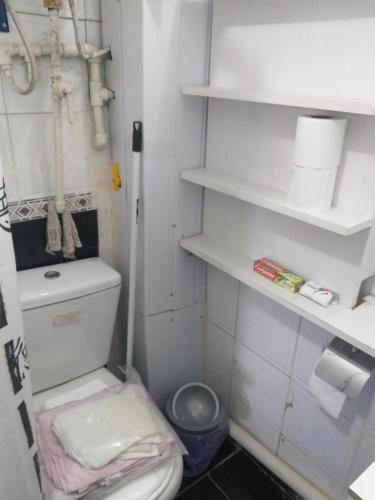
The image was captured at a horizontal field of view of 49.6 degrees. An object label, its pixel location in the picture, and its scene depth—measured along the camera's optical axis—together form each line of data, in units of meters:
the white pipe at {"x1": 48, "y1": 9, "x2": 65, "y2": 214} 1.13
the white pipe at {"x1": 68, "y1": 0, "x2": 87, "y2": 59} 1.12
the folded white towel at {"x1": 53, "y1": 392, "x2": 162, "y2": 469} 1.15
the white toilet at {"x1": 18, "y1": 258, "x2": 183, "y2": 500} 1.27
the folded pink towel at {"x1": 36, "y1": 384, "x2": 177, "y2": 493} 1.10
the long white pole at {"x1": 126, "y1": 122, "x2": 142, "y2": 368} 1.25
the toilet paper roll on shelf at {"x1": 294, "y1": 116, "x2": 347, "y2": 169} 0.92
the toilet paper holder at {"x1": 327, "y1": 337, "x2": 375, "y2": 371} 1.05
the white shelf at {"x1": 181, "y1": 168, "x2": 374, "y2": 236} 0.94
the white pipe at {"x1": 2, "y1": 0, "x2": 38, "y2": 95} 1.04
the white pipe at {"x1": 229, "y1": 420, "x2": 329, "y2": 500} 1.41
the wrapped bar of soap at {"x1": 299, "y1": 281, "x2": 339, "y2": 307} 1.09
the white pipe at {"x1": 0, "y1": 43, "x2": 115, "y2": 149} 1.14
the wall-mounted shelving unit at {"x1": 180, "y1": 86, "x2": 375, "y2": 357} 0.92
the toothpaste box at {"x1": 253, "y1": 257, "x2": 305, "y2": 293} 1.16
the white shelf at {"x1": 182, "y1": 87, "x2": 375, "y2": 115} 0.83
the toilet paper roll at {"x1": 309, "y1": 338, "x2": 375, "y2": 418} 1.04
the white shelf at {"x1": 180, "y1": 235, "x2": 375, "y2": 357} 0.99
